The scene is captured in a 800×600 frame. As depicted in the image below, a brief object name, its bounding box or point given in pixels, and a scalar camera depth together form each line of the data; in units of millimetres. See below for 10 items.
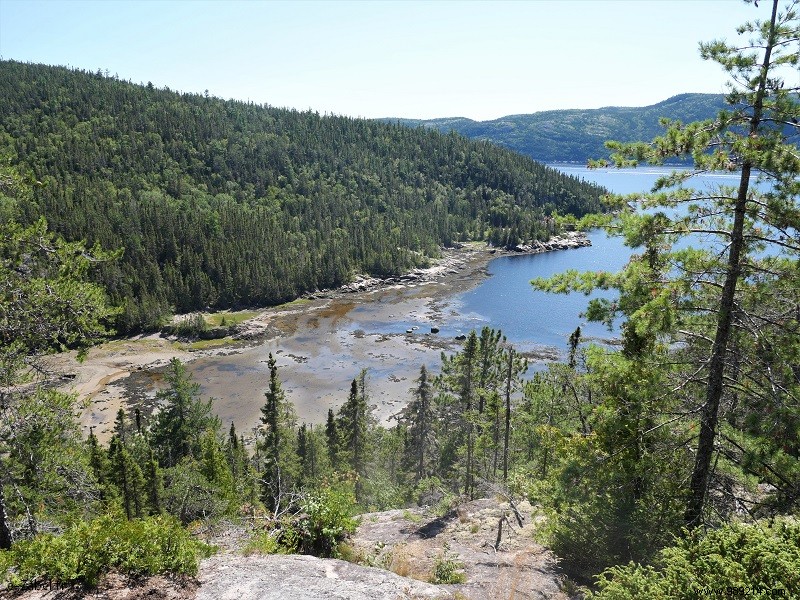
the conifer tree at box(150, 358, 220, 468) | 41188
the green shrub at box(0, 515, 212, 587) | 7293
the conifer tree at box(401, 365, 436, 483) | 42688
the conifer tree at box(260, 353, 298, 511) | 37850
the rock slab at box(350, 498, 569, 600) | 12297
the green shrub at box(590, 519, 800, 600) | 5672
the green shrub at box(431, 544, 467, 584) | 12500
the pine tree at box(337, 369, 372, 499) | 43156
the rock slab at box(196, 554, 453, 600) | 8211
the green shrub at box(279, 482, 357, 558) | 11242
